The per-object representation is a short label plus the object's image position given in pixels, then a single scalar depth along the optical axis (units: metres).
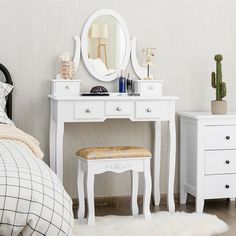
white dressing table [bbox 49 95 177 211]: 3.74
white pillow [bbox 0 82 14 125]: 3.39
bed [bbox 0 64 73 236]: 1.82
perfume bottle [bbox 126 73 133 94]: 4.16
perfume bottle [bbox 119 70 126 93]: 4.12
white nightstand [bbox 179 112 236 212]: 3.99
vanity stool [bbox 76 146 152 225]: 3.58
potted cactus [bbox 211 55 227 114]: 4.12
